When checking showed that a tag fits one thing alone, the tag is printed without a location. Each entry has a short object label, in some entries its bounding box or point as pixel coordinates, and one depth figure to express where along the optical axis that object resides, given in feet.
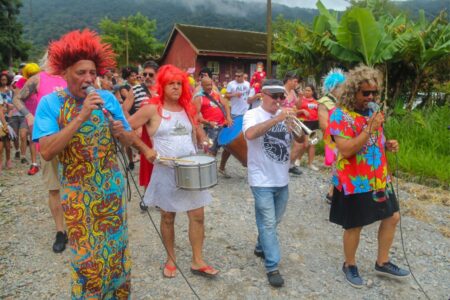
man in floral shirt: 10.15
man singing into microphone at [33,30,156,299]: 7.48
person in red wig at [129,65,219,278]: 10.94
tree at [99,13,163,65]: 162.09
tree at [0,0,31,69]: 94.27
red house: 102.22
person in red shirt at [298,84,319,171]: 22.44
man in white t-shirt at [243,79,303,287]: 11.12
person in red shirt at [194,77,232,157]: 21.11
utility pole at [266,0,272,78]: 47.93
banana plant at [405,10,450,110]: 28.59
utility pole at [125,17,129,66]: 153.70
